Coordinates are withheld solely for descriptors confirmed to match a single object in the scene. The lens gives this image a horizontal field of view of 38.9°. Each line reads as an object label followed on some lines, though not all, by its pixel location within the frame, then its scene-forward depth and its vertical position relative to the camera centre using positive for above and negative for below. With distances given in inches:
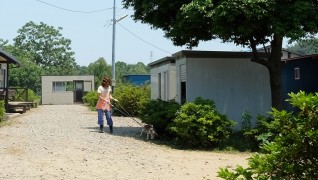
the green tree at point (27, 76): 2249.0 +109.4
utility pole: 1122.4 +122.5
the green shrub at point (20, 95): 1210.9 +7.8
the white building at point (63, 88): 1737.2 +35.1
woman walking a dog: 535.2 -5.8
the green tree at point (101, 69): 2230.3 +143.8
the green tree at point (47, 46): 3193.9 +368.4
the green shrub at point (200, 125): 422.9 -27.5
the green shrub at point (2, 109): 641.8 -16.5
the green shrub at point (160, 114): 469.4 -18.6
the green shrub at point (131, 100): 874.1 -5.8
